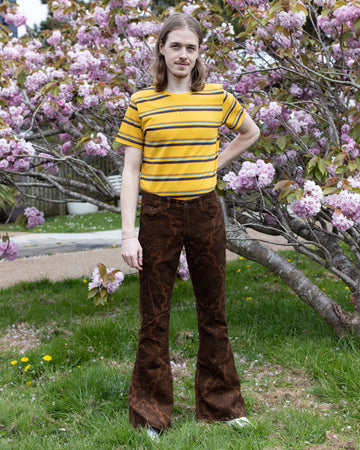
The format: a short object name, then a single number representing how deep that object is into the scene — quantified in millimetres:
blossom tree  2689
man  2061
